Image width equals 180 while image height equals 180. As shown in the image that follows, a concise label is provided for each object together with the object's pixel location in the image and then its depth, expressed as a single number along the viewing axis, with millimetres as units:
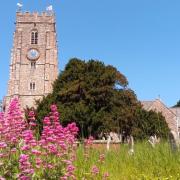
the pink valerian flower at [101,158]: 4925
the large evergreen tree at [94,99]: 23732
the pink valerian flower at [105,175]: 4372
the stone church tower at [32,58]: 39030
